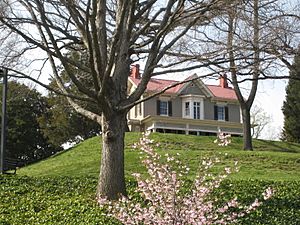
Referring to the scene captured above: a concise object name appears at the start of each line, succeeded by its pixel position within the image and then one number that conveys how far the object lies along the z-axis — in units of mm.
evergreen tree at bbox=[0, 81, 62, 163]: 35031
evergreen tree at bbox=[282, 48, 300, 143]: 35750
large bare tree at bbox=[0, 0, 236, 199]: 10172
